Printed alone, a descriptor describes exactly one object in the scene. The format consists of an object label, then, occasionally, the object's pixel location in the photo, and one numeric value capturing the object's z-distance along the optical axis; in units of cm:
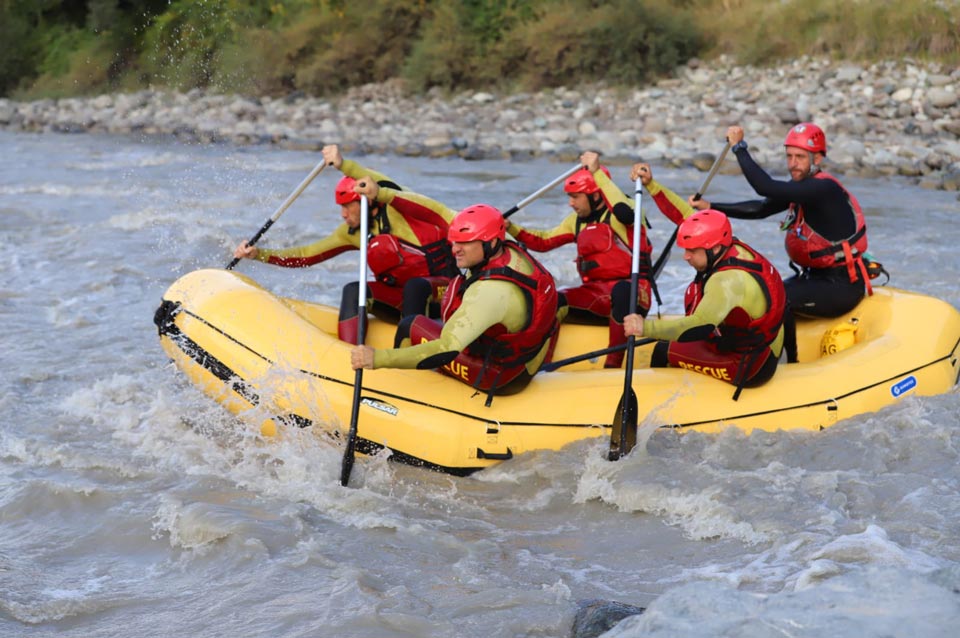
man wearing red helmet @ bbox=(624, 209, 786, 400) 977
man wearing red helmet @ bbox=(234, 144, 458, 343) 1168
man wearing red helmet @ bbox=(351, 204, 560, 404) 937
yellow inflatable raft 1002
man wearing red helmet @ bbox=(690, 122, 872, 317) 1144
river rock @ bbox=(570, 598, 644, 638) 732
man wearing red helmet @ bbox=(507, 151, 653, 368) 1186
